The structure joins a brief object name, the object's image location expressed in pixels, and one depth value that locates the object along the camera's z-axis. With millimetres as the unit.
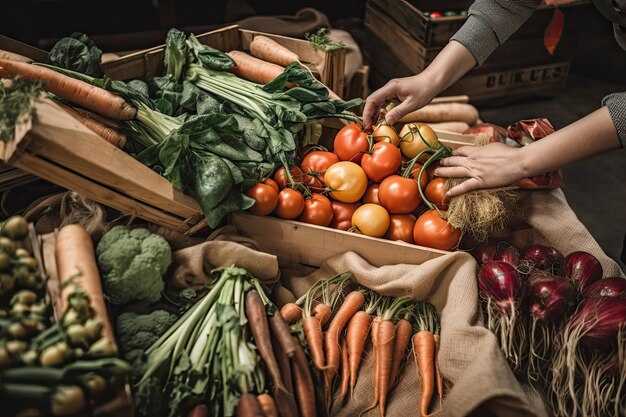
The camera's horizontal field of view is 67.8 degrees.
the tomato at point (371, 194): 2049
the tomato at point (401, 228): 1947
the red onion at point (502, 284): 1571
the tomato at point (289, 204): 1898
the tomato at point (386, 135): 2096
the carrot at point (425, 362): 1560
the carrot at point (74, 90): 1673
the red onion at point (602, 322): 1447
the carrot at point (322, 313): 1754
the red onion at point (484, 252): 1846
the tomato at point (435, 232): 1826
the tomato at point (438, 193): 1908
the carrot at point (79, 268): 1282
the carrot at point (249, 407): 1301
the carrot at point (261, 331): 1435
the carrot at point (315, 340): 1609
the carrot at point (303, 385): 1505
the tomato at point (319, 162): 2094
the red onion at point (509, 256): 1768
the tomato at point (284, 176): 2012
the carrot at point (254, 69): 2463
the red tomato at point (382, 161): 2004
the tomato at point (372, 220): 1897
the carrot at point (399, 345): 1664
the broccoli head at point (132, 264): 1451
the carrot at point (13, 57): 1803
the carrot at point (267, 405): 1352
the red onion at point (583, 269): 1676
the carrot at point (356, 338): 1665
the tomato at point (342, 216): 2021
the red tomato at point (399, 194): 1926
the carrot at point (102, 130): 1721
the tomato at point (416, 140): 2080
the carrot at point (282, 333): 1484
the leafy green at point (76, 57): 1932
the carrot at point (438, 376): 1580
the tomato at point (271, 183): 1924
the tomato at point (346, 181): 1988
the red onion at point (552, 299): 1529
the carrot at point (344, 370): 1628
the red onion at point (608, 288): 1540
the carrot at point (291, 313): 1745
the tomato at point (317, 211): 1941
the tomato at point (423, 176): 2004
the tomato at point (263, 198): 1867
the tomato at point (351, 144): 2096
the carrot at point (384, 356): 1584
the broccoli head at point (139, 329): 1403
